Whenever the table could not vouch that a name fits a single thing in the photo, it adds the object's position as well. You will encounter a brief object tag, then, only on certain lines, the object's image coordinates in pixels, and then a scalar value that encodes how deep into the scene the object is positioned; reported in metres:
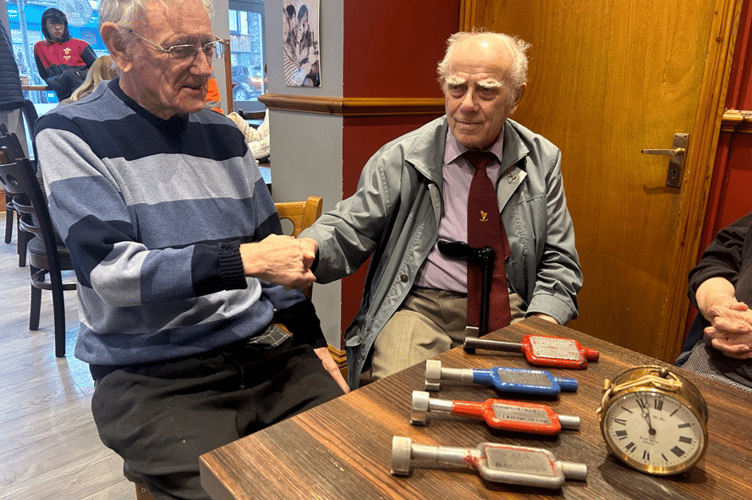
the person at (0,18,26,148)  5.01
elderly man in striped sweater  1.17
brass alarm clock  0.78
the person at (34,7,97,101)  5.14
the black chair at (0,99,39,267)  3.31
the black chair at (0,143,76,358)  2.68
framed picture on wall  2.51
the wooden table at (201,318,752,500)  0.75
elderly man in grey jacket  1.66
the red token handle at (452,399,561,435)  0.85
